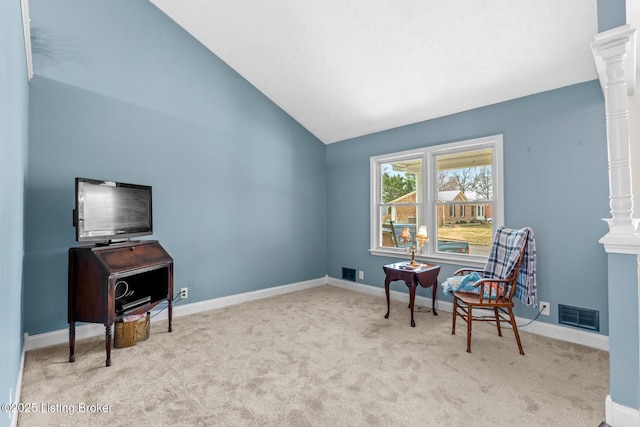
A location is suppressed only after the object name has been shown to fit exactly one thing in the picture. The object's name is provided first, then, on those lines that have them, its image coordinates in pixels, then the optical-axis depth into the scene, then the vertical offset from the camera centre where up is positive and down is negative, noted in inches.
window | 139.2 +9.4
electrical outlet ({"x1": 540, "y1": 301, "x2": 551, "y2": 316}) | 117.8 -35.0
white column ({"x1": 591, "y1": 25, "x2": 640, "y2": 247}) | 66.9 +17.8
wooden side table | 127.7 -24.9
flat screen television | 99.0 +2.8
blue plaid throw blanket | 105.7 -17.3
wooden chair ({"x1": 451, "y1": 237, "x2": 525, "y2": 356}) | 102.5 -28.0
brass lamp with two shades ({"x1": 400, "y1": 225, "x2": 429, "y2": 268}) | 139.4 -9.8
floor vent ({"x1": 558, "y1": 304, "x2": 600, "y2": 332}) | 108.5 -36.2
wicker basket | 106.2 -39.6
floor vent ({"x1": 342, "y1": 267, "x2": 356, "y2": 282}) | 189.5 -34.7
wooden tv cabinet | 95.0 -19.5
